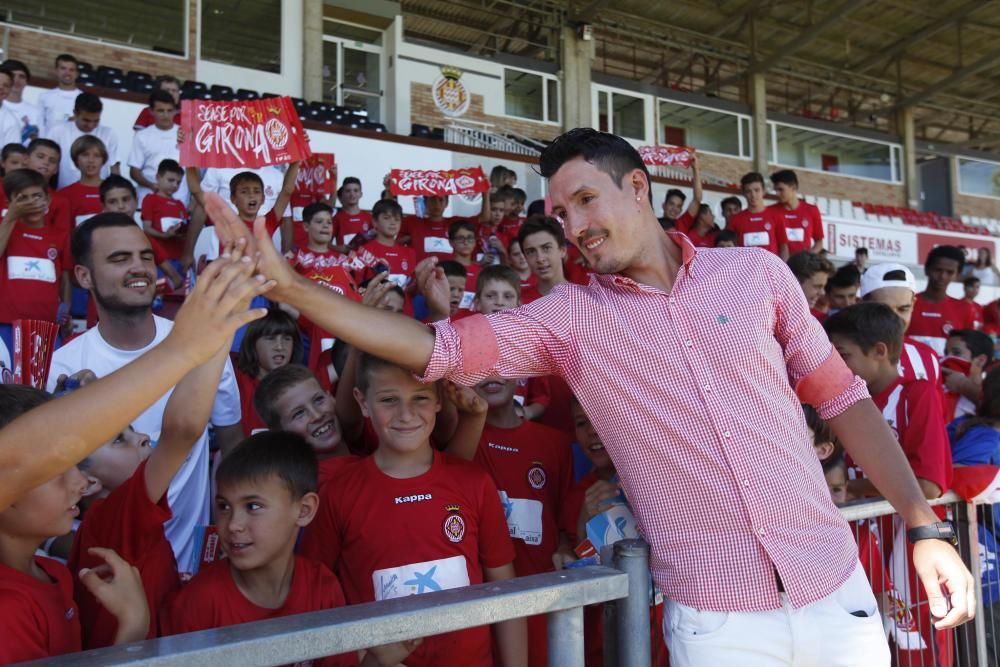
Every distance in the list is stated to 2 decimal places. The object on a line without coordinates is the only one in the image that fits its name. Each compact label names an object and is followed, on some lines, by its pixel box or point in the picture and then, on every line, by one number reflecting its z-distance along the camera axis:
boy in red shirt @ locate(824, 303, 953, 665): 2.45
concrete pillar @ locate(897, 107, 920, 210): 23.00
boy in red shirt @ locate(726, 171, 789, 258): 8.15
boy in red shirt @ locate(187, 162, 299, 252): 5.26
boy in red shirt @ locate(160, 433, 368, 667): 1.80
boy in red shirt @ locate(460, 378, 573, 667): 2.56
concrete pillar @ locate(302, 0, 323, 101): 13.12
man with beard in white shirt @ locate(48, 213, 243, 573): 2.75
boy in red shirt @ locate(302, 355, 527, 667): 1.99
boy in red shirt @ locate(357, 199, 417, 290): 6.80
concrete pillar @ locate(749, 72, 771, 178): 20.36
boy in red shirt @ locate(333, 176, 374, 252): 8.10
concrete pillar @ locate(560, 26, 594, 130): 17.28
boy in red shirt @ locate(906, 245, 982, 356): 6.11
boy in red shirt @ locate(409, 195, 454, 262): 7.83
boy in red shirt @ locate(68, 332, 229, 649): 1.64
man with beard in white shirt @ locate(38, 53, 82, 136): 8.09
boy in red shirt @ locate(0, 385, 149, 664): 1.43
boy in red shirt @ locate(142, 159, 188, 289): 6.48
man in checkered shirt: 1.55
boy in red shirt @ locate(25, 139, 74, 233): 5.68
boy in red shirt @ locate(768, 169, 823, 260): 8.23
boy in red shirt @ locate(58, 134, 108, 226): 6.27
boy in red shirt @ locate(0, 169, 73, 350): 4.74
